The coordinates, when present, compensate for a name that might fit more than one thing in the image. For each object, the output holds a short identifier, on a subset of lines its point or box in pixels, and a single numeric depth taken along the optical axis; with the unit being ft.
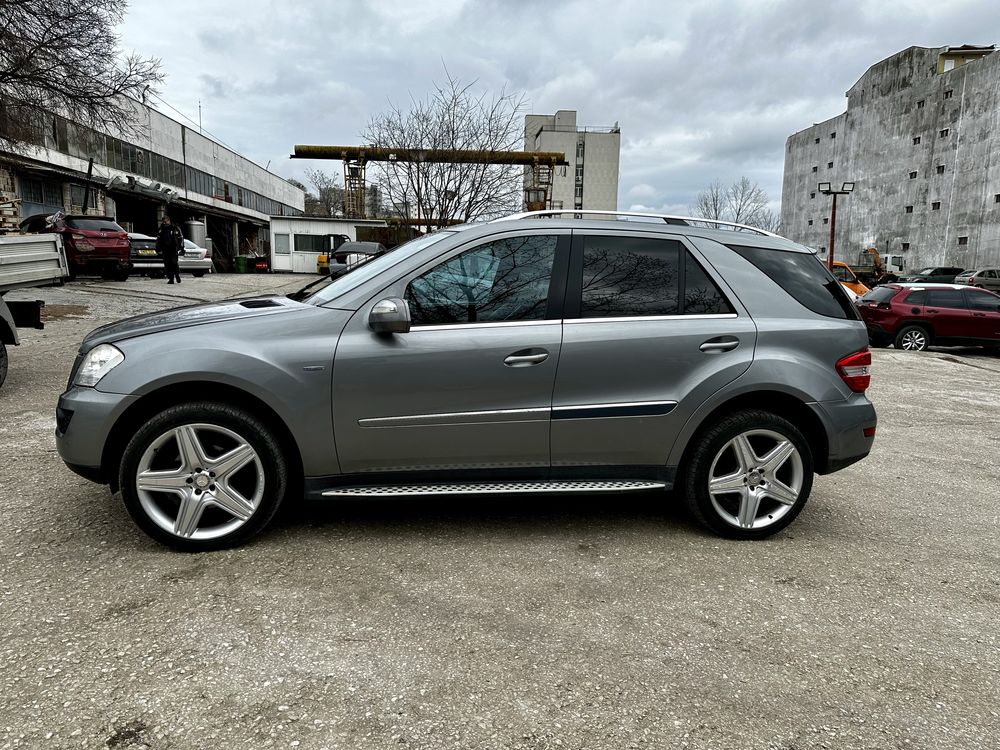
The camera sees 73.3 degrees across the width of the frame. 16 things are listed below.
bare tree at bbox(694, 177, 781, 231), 197.60
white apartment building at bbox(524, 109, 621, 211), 306.55
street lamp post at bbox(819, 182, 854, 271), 91.27
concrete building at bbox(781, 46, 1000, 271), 137.64
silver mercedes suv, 10.49
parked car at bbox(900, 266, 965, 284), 109.66
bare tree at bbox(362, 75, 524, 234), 56.39
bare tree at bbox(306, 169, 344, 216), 213.25
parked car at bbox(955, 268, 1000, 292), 100.40
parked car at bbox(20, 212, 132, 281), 59.26
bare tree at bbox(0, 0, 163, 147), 51.70
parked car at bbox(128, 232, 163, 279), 72.38
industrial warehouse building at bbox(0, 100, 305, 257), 83.25
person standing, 61.26
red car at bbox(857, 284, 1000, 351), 46.75
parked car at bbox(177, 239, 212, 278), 75.87
